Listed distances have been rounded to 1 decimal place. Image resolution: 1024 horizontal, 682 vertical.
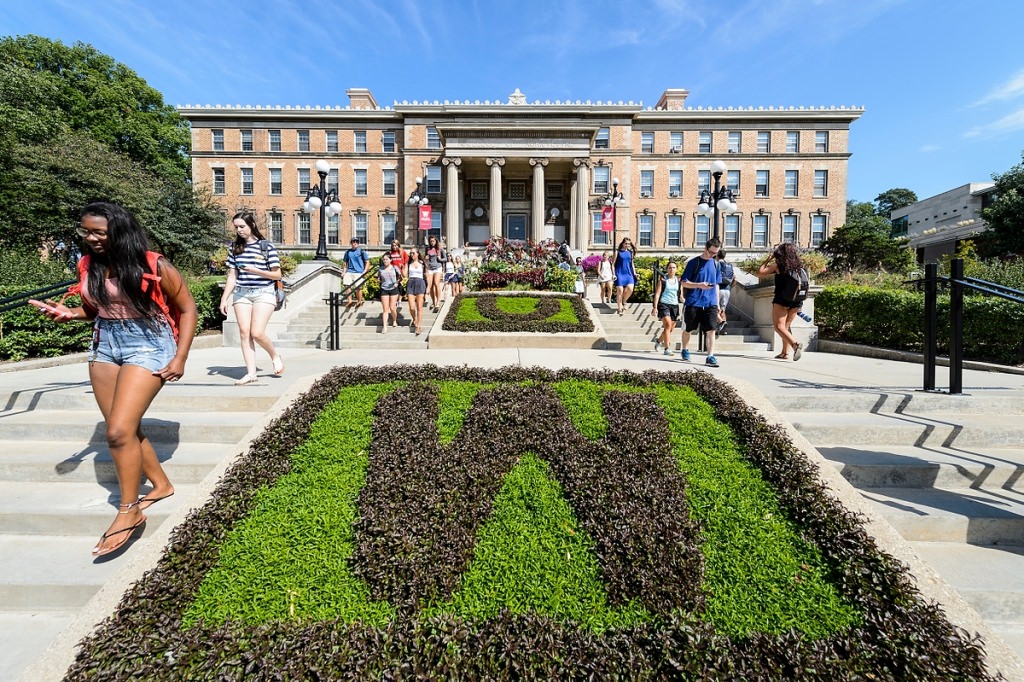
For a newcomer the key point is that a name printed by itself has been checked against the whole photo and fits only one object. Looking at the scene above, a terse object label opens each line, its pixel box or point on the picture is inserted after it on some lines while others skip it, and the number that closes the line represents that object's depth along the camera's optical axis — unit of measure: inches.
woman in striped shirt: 214.2
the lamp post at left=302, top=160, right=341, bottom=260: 584.3
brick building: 1620.3
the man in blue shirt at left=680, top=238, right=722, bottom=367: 277.3
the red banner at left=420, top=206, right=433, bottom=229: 1083.3
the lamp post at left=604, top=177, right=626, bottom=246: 935.2
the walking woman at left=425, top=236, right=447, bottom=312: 452.8
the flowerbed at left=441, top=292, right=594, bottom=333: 396.5
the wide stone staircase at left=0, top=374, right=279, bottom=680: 101.7
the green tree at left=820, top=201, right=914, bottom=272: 978.1
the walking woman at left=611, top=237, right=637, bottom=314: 463.1
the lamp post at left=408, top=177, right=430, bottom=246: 1580.1
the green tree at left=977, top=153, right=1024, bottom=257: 1080.2
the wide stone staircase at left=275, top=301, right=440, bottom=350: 402.6
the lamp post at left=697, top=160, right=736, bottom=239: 560.1
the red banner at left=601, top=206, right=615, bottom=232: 903.2
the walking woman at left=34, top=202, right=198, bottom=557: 109.3
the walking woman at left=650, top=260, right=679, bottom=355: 327.6
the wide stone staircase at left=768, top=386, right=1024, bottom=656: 105.9
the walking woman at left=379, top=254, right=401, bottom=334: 396.5
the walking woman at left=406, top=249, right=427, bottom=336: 407.5
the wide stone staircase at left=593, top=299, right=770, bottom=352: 397.8
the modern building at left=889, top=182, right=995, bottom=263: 1620.3
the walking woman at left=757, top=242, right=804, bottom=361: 276.1
